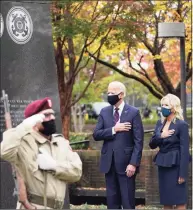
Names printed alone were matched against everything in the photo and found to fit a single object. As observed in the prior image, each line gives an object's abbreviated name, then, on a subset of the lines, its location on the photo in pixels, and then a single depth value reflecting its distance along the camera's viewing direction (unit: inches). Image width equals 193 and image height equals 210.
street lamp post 554.6
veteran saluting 255.9
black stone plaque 365.1
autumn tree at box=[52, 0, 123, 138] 702.5
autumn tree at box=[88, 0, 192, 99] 762.2
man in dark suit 397.1
